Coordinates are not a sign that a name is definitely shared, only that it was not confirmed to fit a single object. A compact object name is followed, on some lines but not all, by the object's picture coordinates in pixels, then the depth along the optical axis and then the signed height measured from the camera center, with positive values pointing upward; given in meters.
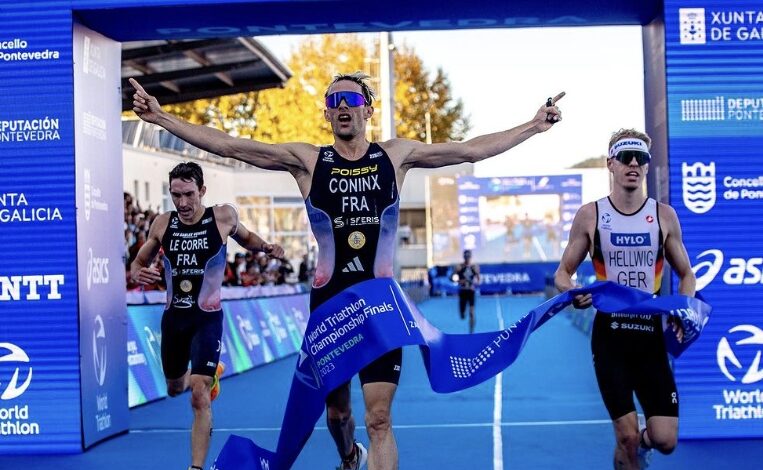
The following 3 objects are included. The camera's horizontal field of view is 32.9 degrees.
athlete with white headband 7.88 -0.27
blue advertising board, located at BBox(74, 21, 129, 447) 12.18 +0.13
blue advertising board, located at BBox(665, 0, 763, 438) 11.76 +0.34
